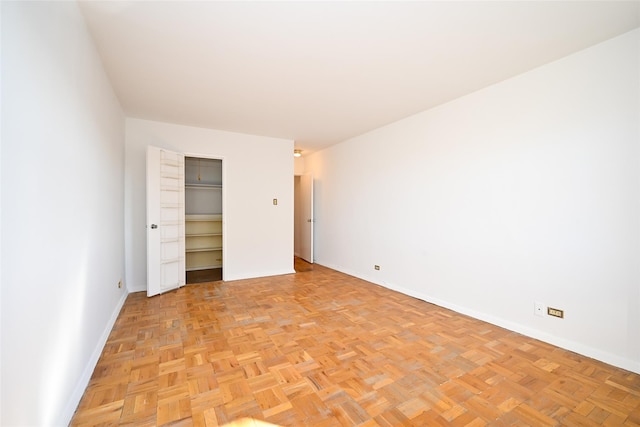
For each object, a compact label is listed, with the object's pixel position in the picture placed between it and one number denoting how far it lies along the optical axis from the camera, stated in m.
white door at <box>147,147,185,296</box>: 3.85
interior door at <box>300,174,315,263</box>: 6.12
